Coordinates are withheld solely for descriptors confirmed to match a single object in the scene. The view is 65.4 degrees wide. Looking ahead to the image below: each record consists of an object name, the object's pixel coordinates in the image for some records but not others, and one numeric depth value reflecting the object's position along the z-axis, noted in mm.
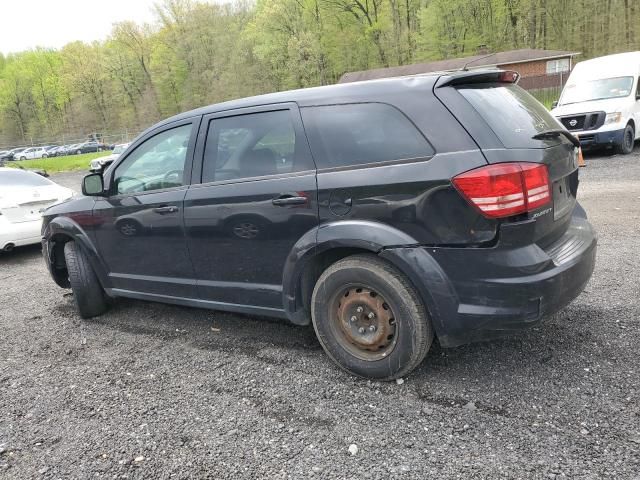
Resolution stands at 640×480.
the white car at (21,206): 7391
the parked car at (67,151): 54656
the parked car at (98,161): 25984
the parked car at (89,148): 53500
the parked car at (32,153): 51506
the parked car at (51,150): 54381
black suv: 2629
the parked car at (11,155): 51344
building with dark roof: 37562
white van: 11734
